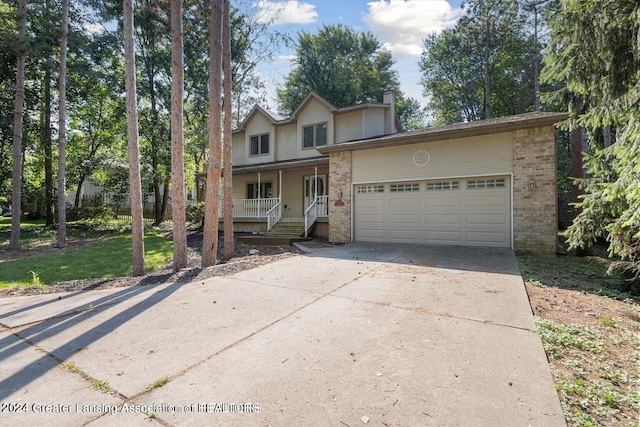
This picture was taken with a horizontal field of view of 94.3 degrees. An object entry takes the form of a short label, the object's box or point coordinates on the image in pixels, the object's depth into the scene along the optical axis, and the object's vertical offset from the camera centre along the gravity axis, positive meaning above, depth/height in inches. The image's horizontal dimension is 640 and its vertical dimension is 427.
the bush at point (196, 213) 709.3 -16.1
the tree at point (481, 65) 815.7 +419.3
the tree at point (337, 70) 1029.8 +479.0
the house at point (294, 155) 567.6 +110.6
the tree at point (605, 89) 170.4 +78.7
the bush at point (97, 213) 750.5 -13.6
